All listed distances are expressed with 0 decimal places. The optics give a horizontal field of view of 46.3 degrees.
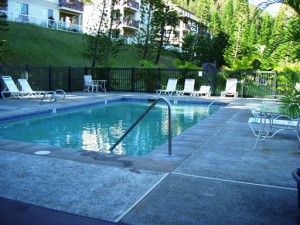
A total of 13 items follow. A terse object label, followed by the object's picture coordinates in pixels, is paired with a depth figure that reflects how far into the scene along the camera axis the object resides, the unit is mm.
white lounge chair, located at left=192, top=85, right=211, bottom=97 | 16539
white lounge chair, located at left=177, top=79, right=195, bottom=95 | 16833
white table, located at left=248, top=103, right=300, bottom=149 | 5879
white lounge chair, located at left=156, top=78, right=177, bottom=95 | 17078
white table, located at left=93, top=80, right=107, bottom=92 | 18664
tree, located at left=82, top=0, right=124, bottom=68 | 20172
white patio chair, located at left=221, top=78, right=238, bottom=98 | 15972
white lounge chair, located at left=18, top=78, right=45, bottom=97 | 13281
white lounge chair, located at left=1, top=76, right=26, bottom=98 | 12969
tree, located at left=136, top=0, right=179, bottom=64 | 25797
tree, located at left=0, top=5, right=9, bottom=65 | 15720
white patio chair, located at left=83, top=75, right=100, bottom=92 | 17453
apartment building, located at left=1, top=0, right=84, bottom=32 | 29344
